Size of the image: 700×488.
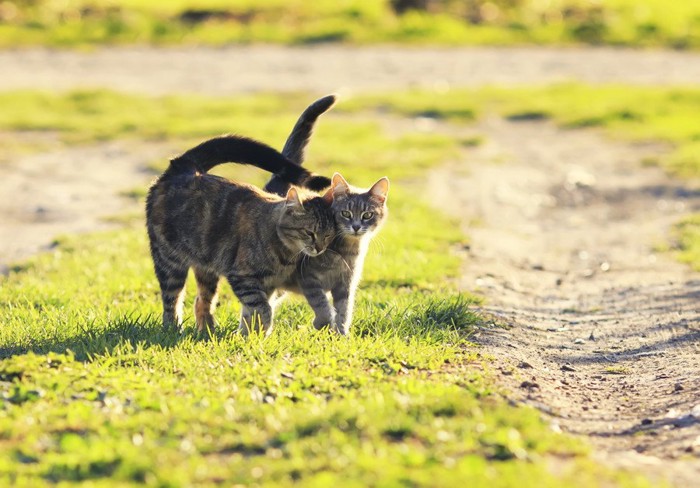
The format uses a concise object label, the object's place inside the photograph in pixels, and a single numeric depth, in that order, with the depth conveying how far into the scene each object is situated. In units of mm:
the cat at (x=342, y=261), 14797
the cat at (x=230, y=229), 14617
